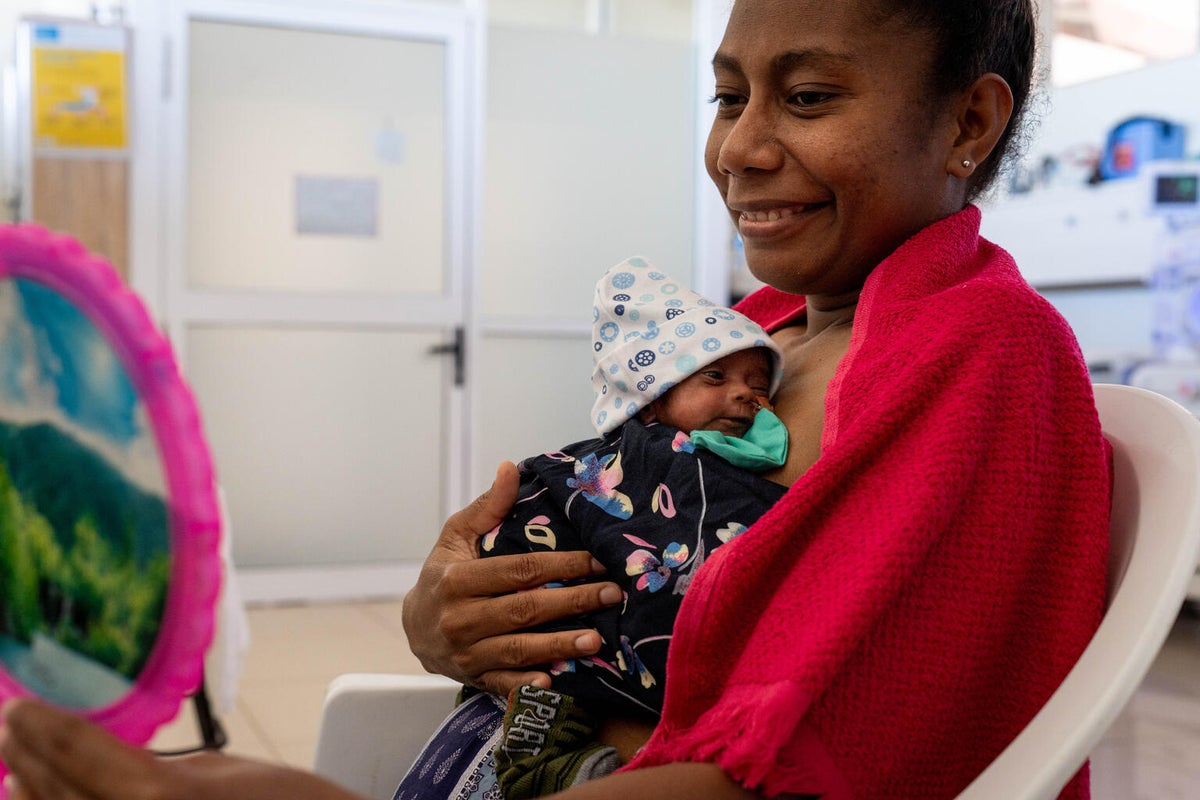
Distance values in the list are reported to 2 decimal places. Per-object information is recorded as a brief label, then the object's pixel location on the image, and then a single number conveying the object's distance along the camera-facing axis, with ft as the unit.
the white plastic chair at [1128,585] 2.13
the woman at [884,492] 2.16
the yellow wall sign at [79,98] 13.14
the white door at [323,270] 14.55
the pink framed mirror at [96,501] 1.66
